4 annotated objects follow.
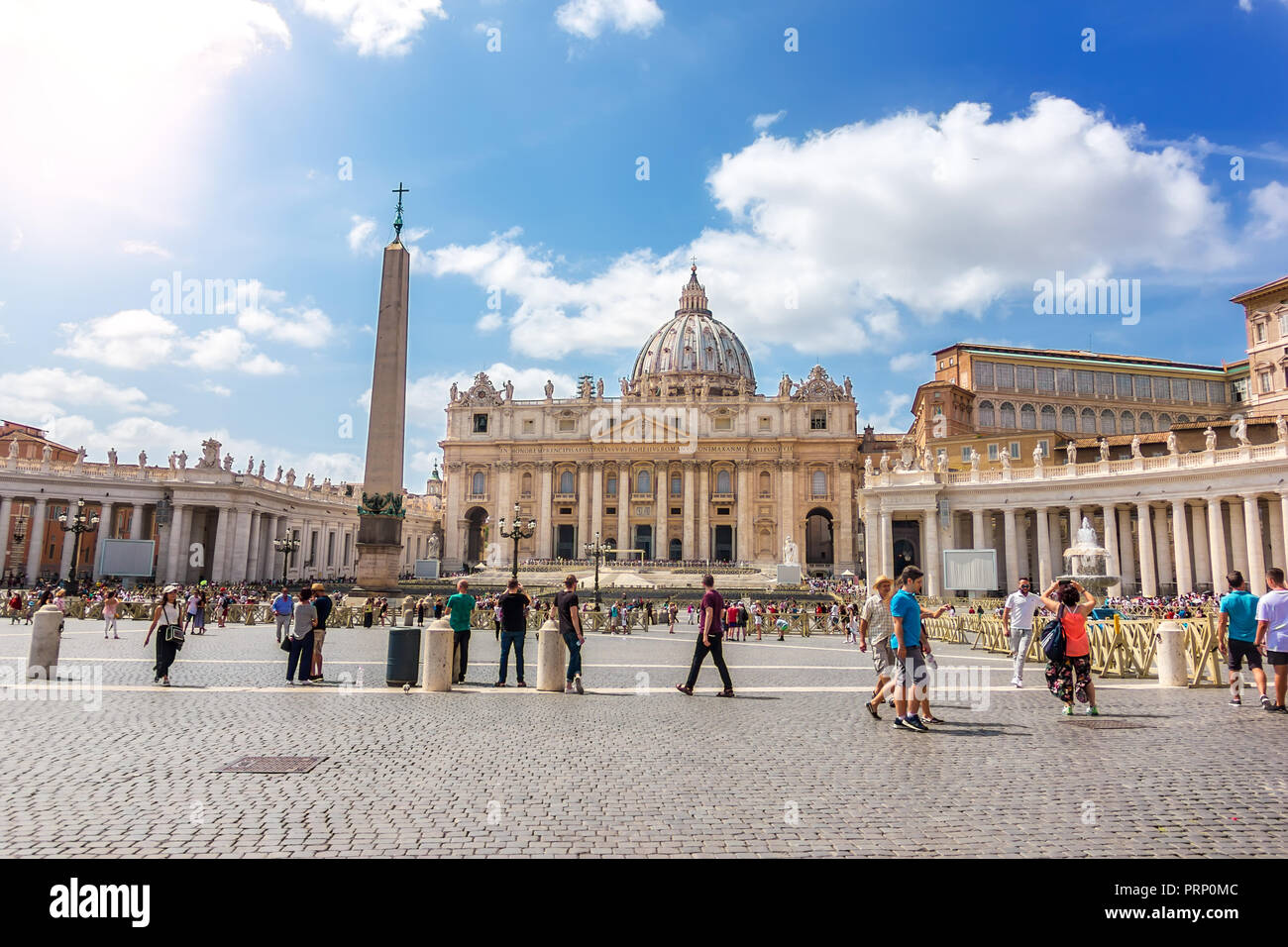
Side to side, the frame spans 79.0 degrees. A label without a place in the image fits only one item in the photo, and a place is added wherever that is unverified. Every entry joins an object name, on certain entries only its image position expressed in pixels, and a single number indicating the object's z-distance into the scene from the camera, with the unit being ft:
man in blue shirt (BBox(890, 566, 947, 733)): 25.44
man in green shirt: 35.45
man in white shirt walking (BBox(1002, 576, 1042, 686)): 36.83
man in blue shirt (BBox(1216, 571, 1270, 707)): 28.78
